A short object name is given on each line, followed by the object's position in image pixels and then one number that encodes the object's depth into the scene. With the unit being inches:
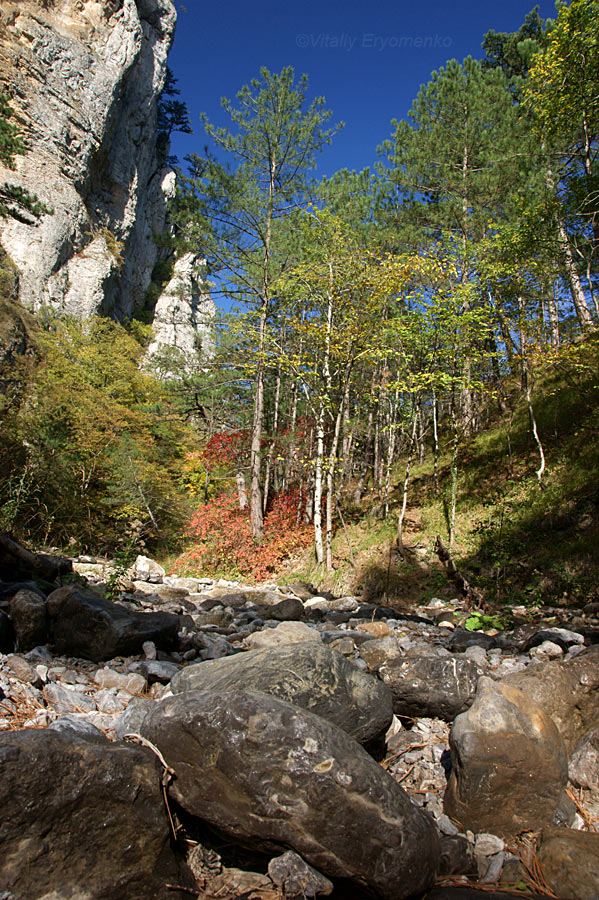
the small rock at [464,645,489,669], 178.7
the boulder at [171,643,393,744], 112.7
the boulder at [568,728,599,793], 103.4
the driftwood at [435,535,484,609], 305.3
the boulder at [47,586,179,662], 162.7
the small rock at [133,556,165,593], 448.3
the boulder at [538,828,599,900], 79.4
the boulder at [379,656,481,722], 139.3
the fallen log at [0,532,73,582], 229.6
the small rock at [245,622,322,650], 185.8
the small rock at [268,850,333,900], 73.7
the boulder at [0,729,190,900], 65.0
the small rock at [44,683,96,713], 119.0
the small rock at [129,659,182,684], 150.4
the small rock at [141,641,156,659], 171.2
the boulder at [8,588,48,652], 157.8
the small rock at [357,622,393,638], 233.3
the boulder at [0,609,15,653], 152.4
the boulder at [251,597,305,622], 299.6
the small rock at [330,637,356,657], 192.1
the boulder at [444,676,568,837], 97.0
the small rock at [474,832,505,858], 91.3
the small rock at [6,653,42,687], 127.9
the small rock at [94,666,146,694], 140.5
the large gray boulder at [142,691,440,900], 75.2
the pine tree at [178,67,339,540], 618.2
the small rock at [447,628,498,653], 207.2
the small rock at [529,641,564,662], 185.6
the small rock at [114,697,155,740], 105.0
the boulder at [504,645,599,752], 115.9
